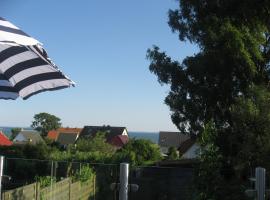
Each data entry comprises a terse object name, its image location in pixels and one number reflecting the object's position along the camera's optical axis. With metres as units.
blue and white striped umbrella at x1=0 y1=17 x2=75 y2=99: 5.31
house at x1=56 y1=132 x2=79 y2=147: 82.62
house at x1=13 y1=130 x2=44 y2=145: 76.78
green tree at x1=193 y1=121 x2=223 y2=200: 8.80
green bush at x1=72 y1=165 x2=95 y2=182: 10.48
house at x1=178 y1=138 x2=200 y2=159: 46.40
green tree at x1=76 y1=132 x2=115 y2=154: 34.12
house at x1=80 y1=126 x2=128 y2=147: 73.12
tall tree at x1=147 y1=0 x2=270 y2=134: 15.74
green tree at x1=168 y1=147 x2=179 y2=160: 42.58
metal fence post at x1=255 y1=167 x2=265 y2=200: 5.18
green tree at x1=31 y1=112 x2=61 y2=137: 99.69
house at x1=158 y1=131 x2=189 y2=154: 77.89
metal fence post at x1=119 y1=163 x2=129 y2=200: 5.41
